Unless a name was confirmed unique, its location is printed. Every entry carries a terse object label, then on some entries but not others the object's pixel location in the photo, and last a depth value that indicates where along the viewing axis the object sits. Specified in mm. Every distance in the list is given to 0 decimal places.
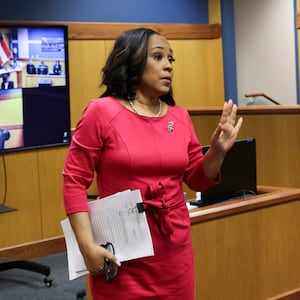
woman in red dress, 1624
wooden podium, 2955
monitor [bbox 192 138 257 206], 3176
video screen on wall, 4469
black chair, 4027
